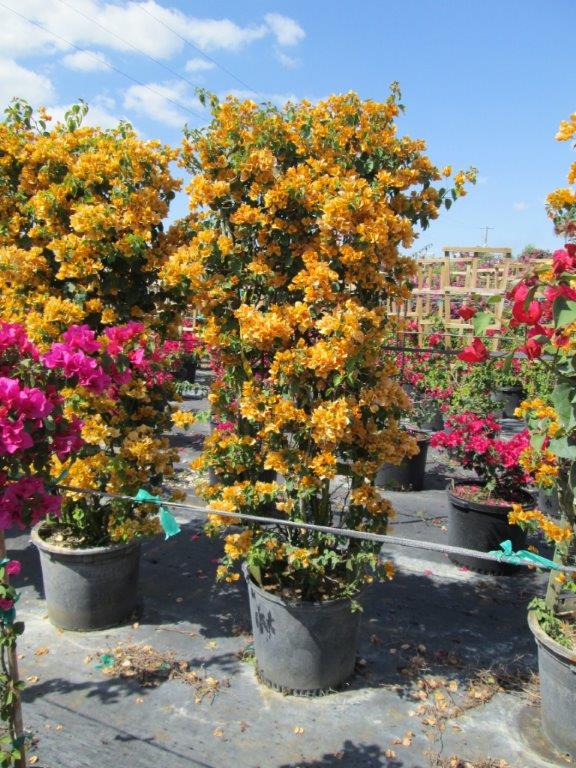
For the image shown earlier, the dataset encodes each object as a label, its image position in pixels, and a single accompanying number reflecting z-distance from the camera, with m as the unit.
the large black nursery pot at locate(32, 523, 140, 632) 3.20
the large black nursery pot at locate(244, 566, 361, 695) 2.72
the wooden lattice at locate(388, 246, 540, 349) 11.30
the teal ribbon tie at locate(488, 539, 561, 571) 1.76
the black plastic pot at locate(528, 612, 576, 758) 2.37
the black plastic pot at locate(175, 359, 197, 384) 11.91
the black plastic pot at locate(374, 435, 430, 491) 5.92
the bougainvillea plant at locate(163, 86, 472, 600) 2.55
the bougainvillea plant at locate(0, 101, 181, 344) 3.08
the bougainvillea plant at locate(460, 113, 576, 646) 1.82
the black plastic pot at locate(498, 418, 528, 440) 8.47
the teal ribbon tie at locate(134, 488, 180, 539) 2.06
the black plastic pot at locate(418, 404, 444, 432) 8.49
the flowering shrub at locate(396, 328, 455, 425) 7.06
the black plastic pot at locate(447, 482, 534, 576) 4.17
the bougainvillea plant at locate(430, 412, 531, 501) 4.15
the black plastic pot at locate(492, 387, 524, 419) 9.94
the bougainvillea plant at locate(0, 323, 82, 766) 1.64
